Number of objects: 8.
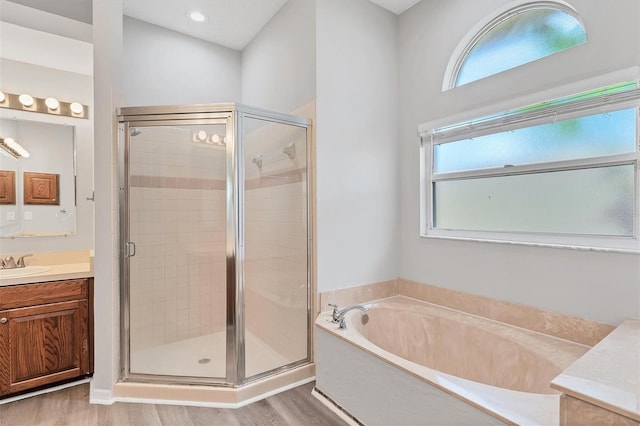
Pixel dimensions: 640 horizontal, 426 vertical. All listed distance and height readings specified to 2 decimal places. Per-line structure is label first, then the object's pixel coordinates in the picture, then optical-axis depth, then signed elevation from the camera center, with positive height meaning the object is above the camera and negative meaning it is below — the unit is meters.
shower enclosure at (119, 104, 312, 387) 2.12 -0.24
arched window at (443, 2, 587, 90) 1.88 +1.14
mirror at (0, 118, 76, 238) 2.42 +0.24
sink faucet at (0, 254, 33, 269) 2.38 -0.39
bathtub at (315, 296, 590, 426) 1.24 -0.84
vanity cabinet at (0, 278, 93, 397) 2.02 -0.84
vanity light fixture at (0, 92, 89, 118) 2.44 +0.87
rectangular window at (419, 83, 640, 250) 1.67 +0.24
